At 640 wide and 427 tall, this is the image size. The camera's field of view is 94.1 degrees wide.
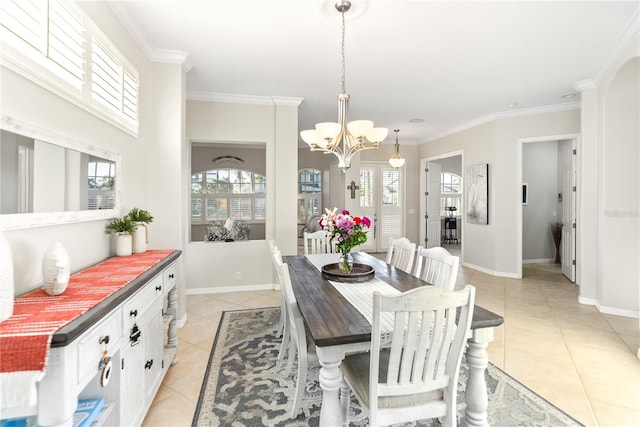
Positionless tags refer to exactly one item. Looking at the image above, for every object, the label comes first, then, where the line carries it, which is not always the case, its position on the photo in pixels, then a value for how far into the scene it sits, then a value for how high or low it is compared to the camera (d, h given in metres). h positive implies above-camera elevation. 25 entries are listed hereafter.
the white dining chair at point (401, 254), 2.75 -0.39
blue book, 1.17 -0.83
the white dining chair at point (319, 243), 3.61 -0.36
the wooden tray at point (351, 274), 2.21 -0.46
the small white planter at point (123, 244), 2.18 -0.23
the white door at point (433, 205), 7.49 +0.23
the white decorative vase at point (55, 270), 1.27 -0.25
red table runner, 0.88 -0.37
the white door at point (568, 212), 4.95 +0.05
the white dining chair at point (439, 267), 2.03 -0.40
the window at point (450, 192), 10.27 +0.77
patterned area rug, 1.78 -1.23
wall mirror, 1.23 +0.17
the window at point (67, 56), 1.29 +0.85
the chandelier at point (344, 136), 2.56 +0.70
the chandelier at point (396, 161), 6.15 +1.09
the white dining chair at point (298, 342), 1.72 -0.78
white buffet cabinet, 0.94 -0.61
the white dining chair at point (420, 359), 1.22 -0.64
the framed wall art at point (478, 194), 5.41 +0.39
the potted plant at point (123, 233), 2.16 -0.15
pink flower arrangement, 2.25 -0.12
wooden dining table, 1.37 -0.60
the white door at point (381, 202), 7.46 +0.30
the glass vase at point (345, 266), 2.32 -0.42
